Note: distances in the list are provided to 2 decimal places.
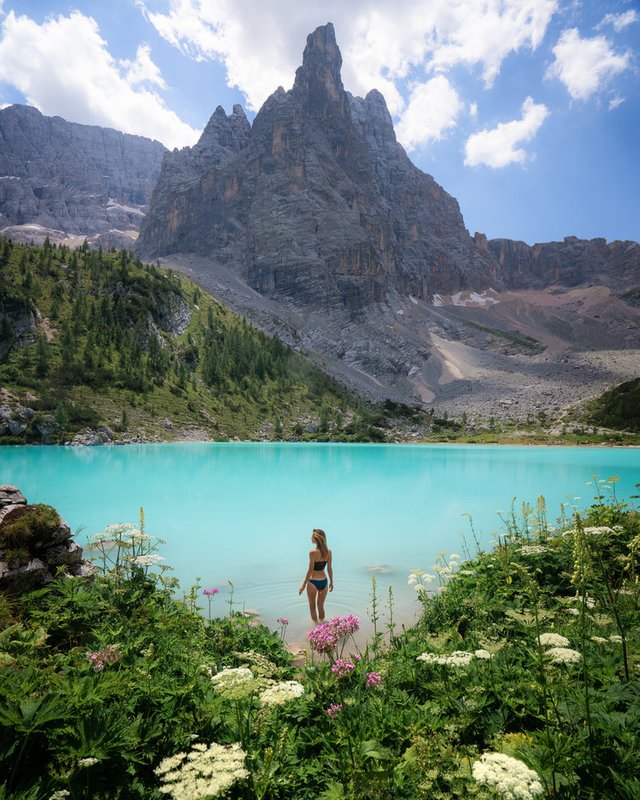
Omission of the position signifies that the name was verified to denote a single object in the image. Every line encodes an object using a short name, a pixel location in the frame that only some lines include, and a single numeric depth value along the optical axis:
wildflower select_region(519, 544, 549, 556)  7.42
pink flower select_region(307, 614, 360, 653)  3.86
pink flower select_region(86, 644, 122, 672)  3.74
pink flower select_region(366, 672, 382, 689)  4.28
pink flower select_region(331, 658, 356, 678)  3.59
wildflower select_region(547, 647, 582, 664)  3.14
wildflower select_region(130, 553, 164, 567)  6.27
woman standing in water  8.26
